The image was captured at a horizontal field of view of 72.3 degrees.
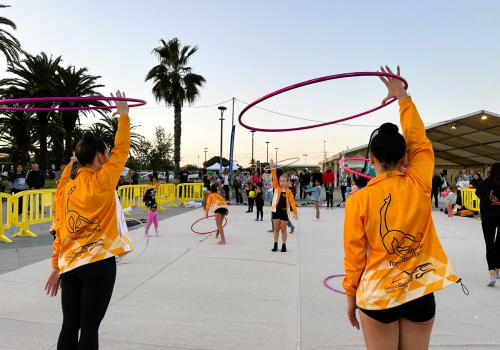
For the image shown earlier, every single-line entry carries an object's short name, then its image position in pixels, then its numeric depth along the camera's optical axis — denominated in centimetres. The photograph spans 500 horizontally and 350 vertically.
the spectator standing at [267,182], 2123
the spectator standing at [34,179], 1352
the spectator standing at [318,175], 1978
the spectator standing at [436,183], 1758
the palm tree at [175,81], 2531
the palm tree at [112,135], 4228
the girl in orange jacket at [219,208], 856
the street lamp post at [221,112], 2964
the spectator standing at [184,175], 2086
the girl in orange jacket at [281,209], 785
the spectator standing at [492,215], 538
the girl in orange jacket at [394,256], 181
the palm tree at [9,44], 1845
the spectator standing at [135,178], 2198
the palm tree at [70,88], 2478
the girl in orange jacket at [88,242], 225
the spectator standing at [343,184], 2158
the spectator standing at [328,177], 1917
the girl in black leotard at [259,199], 1324
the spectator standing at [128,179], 2890
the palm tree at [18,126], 2924
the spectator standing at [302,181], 2431
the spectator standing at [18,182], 1313
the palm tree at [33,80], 2364
